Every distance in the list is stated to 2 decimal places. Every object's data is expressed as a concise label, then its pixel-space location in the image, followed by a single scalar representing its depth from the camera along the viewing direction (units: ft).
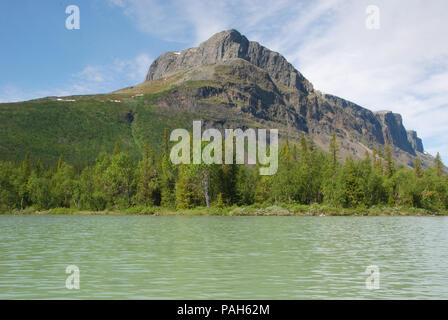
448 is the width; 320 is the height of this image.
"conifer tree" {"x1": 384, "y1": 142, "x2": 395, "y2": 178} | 368.27
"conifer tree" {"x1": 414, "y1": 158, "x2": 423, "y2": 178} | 371.41
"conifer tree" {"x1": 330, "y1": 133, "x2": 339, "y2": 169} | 362.12
